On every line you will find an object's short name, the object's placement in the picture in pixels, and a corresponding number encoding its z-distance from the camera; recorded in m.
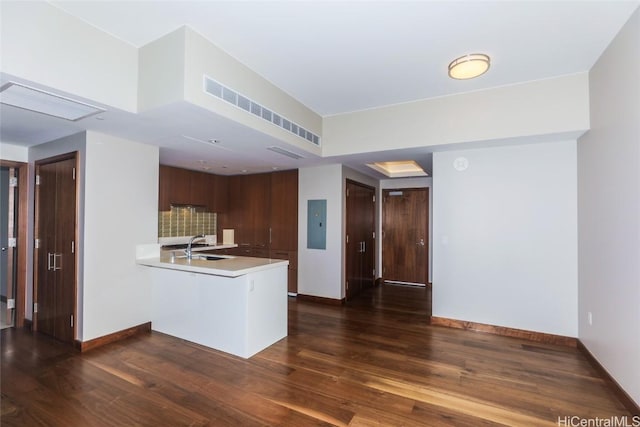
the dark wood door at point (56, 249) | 3.35
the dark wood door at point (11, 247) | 4.03
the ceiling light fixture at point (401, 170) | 6.43
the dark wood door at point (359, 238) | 5.45
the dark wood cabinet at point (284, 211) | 5.66
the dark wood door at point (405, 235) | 6.70
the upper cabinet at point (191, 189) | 5.22
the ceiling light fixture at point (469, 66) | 2.72
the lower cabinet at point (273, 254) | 5.59
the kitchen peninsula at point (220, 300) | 3.14
